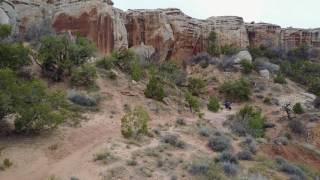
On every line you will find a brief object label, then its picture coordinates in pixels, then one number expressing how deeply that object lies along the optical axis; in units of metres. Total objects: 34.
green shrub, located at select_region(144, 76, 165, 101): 26.86
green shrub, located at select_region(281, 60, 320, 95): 43.48
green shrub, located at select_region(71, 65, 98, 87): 25.17
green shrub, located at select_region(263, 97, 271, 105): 37.55
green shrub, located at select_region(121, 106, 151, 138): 18.84
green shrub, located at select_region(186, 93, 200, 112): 28.39
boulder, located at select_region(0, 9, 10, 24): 28.22
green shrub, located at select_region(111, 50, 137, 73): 30.23
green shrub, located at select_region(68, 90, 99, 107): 22.55
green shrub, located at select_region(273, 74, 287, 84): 41.84
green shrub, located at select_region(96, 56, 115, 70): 28.73
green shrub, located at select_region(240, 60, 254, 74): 42.83
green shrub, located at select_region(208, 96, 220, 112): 31.03
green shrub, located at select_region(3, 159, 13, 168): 15.70
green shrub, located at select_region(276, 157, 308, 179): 18.44
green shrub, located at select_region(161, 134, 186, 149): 18.77
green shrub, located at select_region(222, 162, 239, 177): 16.73
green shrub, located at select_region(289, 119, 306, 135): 27.77
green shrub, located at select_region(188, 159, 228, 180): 15.87
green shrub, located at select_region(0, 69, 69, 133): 17.67
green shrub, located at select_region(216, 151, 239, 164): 17.94
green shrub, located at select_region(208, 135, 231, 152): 19.45
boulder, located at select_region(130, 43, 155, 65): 39.42
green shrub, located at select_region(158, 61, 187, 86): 35.06
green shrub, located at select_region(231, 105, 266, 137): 24.56
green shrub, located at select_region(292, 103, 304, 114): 31.89
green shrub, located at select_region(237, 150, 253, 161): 18.92
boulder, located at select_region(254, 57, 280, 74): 44.19
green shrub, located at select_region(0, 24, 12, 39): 23.02
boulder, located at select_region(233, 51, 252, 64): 44.00
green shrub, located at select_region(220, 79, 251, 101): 38.28
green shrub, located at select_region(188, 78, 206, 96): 36.56
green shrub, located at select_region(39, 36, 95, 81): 24.92
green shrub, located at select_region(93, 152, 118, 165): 16.06
